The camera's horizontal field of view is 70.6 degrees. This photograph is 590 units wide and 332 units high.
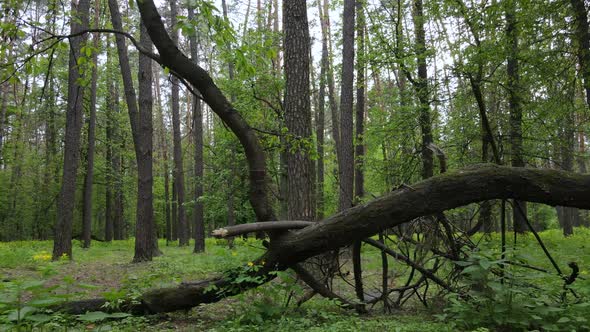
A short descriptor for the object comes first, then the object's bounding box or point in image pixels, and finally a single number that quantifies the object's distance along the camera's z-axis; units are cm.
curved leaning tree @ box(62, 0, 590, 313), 454
